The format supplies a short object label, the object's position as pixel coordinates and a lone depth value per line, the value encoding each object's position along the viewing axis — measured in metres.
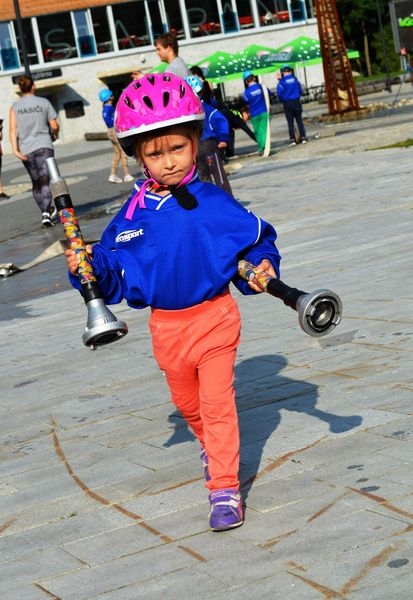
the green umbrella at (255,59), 48.90
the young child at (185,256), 4.40
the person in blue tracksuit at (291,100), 25.33
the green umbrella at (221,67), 47.75
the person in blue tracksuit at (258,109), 23.97
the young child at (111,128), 22.38
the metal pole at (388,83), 44.03
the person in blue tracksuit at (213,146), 11.50
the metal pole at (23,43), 31.86
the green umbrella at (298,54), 47.69
